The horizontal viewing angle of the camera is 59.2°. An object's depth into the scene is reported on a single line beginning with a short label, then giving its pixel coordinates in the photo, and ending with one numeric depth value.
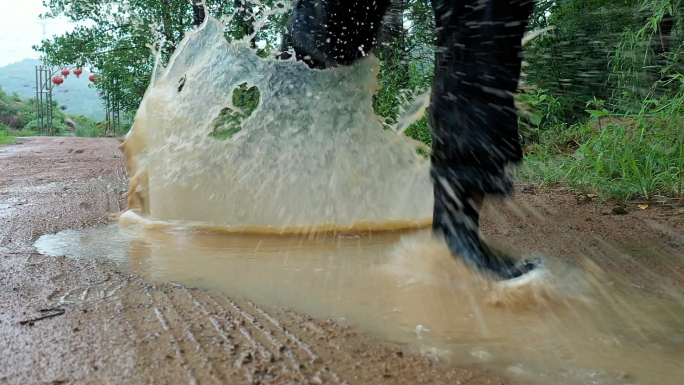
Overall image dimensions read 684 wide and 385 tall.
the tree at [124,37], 6.82
